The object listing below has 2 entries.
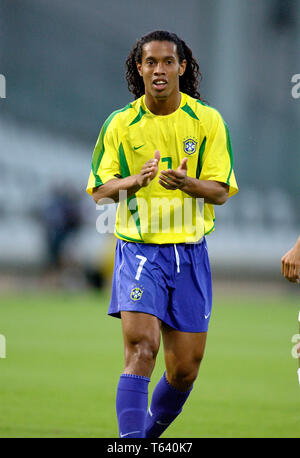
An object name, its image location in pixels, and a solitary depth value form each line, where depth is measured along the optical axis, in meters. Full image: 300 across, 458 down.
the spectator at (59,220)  41.12
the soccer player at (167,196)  11.32
